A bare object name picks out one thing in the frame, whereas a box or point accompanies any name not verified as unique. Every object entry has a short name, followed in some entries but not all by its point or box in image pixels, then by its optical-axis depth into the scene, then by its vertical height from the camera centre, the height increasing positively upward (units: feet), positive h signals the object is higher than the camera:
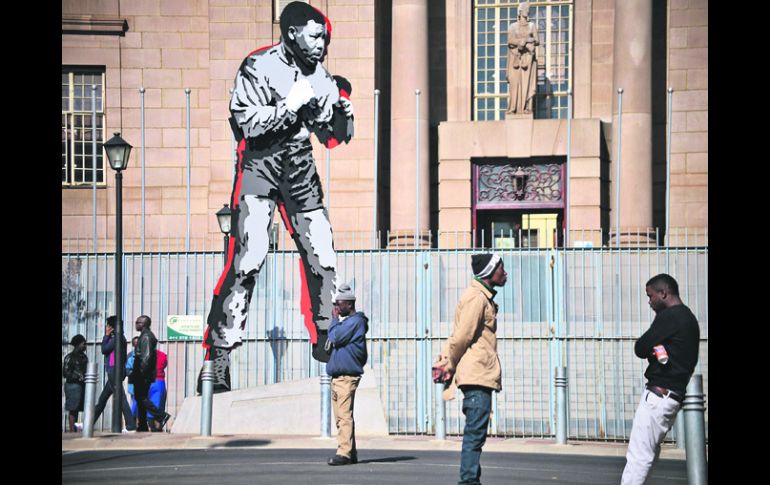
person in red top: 73.31 -7.82
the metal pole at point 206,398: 60.34 -6.70
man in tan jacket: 37.76 -3.28
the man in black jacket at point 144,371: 71.31 -6.63
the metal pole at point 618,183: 103.35 +4.22
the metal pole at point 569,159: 105.23 +6.03
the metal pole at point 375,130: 101.11 +7.81
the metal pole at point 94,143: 100.63 +6.94
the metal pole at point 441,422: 61.77 -7.90
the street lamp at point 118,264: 69.26 -1.28
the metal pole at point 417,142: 105.60 +7.32
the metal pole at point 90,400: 60.80 -6.90
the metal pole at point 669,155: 100.30 +6.19
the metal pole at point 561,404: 61.36 -7.04
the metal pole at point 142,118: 99.86 +8.97
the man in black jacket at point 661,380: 37.76 -3.70
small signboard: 81.56 -5.01
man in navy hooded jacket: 48.62 -4.33
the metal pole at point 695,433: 38.96 -5.24
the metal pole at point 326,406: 60.64 -7.07
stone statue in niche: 109.29 +13.61
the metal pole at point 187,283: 81.82 -2.51
